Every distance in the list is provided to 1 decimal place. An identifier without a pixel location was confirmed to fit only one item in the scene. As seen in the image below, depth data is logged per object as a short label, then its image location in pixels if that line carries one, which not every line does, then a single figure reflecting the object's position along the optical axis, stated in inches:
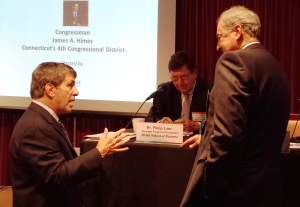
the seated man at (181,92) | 137.1
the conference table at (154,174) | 94.7
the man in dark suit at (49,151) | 83.0
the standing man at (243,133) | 70.5
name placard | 96.3
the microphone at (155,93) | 110.1
